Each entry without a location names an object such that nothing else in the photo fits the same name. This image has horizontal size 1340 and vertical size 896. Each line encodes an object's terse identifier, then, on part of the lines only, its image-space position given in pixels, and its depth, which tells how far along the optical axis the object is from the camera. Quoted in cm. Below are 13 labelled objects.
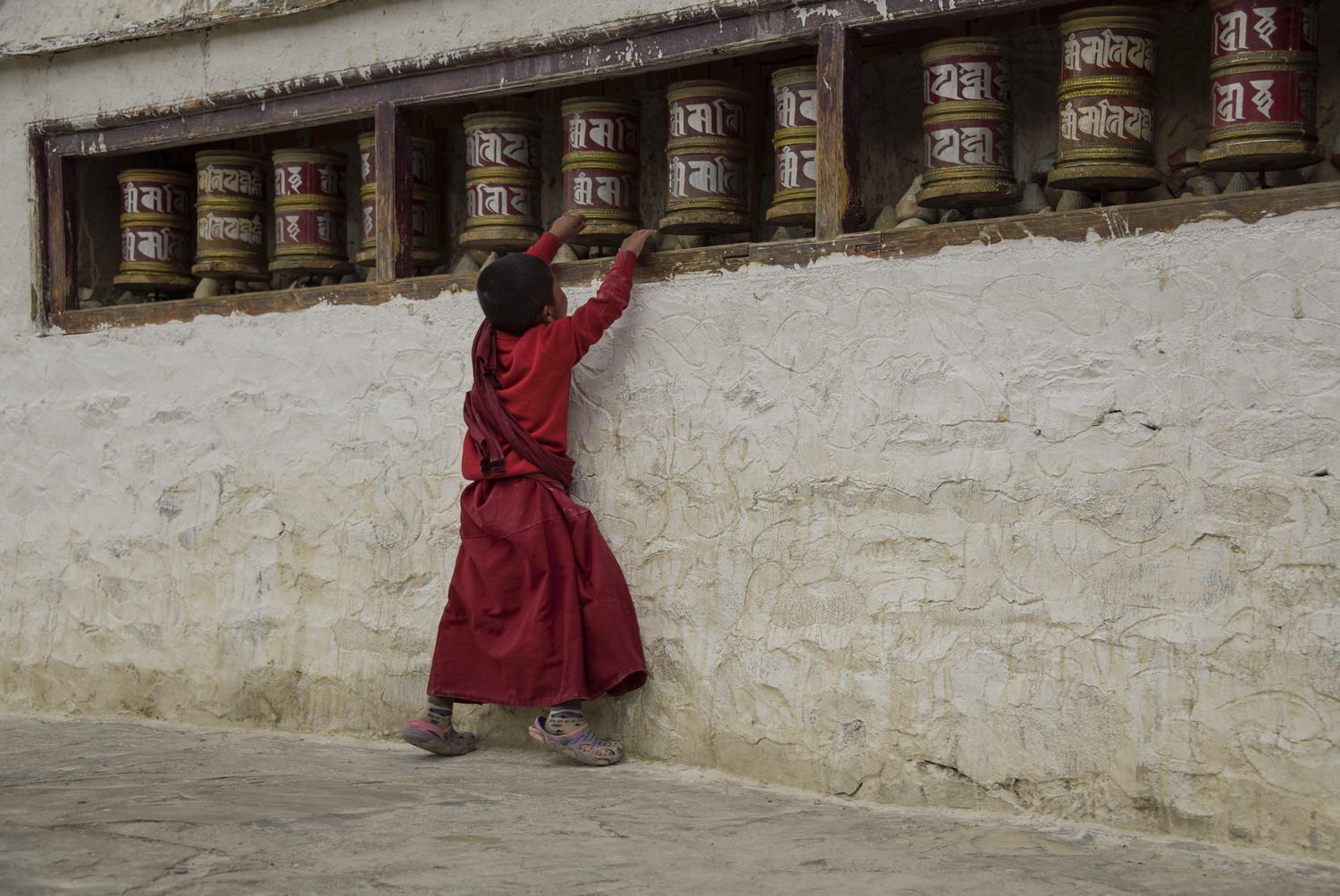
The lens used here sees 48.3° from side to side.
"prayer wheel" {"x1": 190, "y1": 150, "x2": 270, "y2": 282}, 490
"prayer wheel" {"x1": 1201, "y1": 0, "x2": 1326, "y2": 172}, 318
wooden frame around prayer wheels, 337
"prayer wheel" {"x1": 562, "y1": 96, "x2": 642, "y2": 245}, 413
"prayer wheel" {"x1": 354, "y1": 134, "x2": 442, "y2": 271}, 462
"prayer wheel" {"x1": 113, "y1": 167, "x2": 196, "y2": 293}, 501
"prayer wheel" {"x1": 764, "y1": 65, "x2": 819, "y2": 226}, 381
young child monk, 376
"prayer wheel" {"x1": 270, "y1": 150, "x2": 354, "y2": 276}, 475
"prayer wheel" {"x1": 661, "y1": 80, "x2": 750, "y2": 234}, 395
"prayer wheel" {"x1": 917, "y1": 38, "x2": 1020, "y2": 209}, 357
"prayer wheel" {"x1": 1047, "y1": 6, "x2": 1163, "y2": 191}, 338
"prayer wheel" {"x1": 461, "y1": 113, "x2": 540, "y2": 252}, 431
